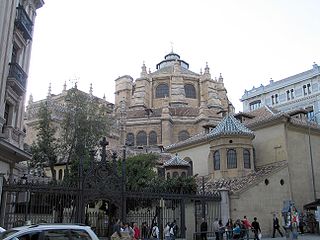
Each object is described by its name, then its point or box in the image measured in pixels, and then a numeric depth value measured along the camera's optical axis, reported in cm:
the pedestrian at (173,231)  1952
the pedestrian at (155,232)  1923
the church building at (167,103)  5894
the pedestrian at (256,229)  2137
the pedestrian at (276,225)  2434
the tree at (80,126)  2820
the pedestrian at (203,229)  2134
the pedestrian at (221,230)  2067
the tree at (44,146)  2798
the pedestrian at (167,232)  1931
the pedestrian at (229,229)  2117
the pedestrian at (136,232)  1736
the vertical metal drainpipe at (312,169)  3014
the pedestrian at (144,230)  2104
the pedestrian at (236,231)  2028
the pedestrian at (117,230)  1499
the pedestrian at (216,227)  2098
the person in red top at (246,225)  2116
